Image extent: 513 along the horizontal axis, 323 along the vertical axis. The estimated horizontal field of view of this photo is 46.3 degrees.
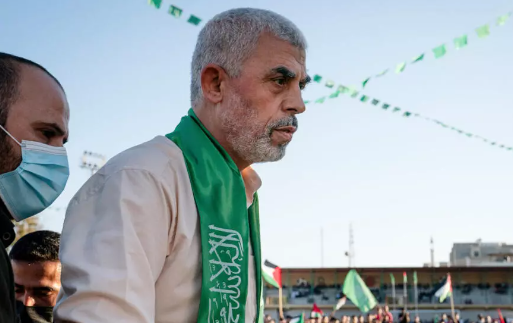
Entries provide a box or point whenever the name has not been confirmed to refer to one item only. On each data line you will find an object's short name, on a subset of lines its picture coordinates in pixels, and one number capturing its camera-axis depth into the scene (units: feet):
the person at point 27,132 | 6.67
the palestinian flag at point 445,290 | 79.12
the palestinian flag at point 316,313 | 66.51
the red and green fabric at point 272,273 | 52.10
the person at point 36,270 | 10.92
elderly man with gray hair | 4.70
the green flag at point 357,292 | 61.82
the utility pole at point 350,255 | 221.21
